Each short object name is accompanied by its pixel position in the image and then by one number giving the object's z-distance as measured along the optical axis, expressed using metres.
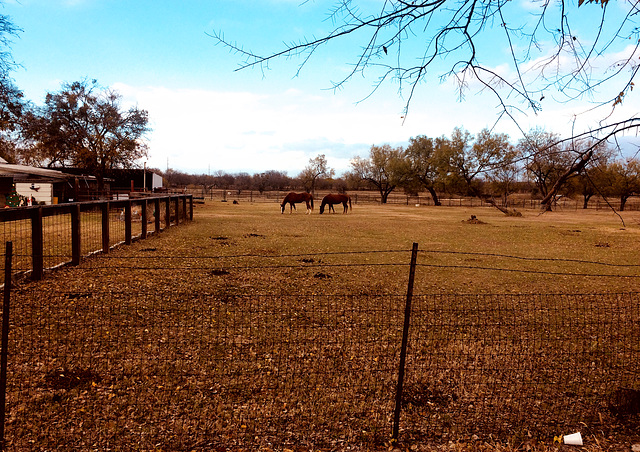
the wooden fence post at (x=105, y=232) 9.58
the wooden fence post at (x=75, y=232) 8.09
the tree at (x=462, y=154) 45.75
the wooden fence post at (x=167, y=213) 15.72
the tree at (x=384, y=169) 54.25
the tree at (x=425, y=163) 50.97
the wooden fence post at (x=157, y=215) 13.95
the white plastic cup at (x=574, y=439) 3.05
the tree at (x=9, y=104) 18.45
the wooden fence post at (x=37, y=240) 6.82
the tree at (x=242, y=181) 82.90
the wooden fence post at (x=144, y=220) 12.30
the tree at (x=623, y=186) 39.95
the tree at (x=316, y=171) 73.12
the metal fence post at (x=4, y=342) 2.76
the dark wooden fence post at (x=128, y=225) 11.25
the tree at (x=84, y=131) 27.80
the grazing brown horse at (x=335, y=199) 30.14
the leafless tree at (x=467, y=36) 2.80
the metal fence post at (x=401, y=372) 3.09
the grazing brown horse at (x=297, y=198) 28.61
